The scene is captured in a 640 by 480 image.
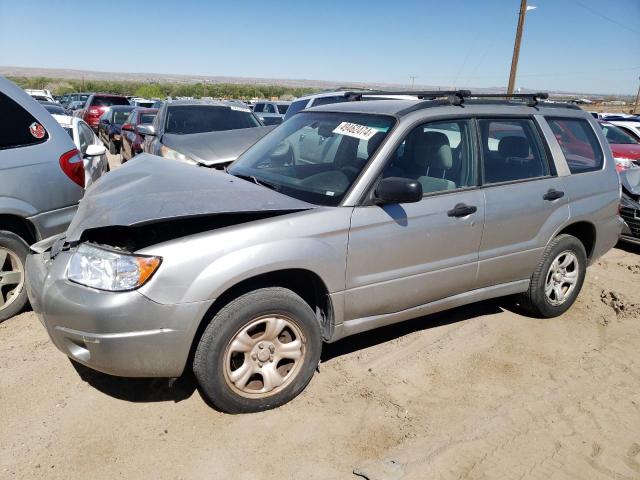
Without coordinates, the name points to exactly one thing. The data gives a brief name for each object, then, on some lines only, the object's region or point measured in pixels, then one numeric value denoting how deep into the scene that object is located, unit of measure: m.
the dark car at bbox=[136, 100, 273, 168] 6.93
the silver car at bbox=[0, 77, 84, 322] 3.88
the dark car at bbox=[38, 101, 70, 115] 17.00
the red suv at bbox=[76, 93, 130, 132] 19.80
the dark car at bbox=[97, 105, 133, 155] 15.29
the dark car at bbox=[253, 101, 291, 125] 19.45
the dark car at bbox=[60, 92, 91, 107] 31.57
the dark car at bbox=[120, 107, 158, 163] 9.81
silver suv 2.57
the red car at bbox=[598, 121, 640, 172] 9.95
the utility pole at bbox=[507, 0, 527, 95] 18.28
